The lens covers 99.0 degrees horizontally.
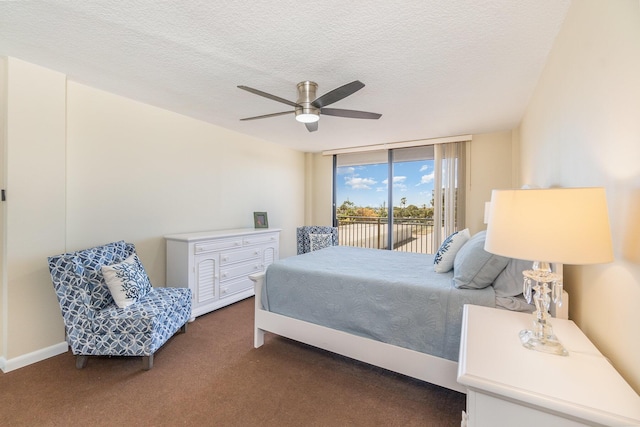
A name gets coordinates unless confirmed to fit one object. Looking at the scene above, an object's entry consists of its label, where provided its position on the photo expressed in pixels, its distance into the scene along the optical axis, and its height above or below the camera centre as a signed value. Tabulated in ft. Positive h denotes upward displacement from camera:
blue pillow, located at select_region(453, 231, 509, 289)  5.63 -1.24
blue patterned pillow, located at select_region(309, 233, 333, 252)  14.98 -1.78
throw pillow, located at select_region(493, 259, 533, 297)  5.50 -1.42
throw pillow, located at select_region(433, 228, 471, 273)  7.25 -1.15
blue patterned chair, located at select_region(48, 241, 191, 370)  6.77 -2.88
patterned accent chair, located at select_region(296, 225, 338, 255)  15.03 -1.63
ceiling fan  7.29 +2.80
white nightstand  2.50 -1.79
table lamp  2.93 -0.21
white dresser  10.01 -2.23
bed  5.62 -2.40
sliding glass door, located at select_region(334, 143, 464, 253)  13.97 +0.73
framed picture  14.38 -0.63
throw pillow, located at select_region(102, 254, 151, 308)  7.16 -2.02
